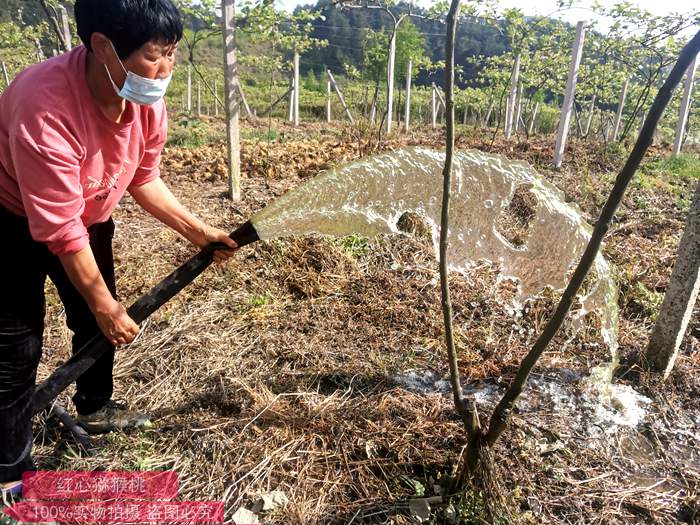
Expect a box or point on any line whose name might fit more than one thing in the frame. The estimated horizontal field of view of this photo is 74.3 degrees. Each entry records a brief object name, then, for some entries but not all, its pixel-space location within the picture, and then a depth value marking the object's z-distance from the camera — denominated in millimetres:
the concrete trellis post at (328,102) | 16298
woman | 1196
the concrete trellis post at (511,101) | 9475
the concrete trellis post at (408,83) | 13117
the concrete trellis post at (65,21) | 6577
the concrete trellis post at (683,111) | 8718
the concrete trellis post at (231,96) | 4211
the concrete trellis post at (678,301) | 2146
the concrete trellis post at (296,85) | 12805
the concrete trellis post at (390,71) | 7195
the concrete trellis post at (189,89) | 16136
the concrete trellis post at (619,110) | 12578
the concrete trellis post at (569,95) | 6809
